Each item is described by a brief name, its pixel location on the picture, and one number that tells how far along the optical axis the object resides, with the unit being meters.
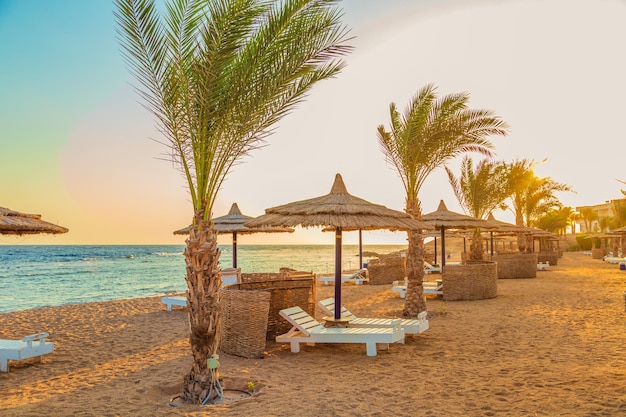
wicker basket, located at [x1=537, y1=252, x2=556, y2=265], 26.83
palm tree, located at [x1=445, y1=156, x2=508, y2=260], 19.97
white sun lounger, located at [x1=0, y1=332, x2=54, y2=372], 5.99
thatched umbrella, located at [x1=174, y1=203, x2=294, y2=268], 13.85
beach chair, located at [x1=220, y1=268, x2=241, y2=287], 12.46
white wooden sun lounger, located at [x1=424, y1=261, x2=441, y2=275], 20.98
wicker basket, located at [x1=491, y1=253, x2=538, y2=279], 18.88
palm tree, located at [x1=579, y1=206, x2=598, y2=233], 71.62
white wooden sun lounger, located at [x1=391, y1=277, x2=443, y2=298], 12.98
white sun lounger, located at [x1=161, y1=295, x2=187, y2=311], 11.11
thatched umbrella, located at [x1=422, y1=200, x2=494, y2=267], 12.55
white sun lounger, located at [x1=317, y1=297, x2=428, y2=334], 7.29
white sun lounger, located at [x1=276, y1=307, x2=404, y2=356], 6.59
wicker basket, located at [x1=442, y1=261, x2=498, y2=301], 12.38
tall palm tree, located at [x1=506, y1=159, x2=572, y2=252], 26.44
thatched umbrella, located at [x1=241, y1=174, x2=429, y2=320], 7.04
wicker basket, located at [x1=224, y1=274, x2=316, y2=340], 7.67
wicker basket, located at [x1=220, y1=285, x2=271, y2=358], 6.50
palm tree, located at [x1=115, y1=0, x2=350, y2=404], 4.77
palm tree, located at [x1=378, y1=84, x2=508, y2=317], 10.05
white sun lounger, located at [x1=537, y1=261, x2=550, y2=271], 23.49
